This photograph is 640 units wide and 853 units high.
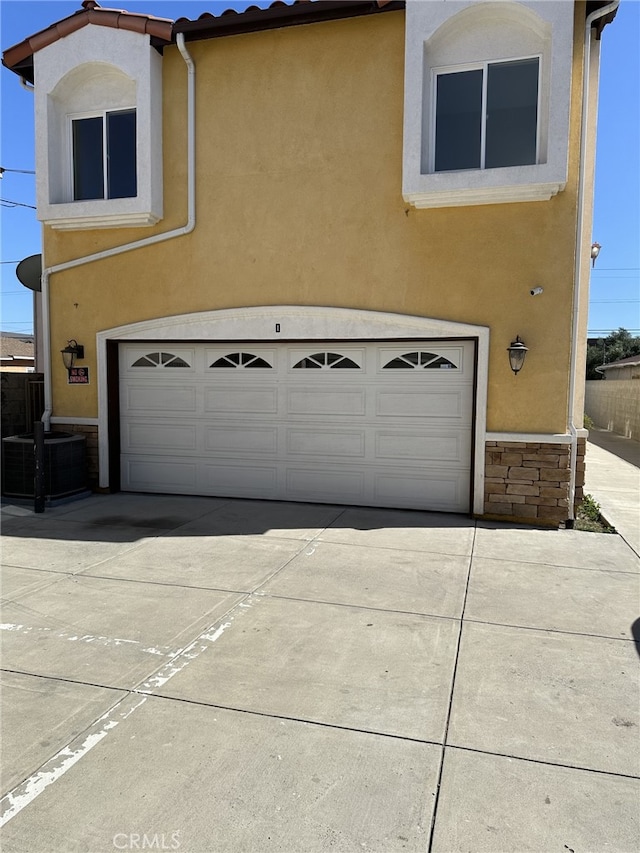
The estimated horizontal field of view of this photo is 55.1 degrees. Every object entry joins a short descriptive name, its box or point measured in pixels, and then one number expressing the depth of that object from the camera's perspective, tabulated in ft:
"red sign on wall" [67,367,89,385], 30.53
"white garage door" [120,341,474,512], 26.48
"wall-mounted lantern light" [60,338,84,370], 30.14
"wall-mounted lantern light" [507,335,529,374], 23.80
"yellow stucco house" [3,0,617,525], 24.09
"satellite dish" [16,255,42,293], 33.91
